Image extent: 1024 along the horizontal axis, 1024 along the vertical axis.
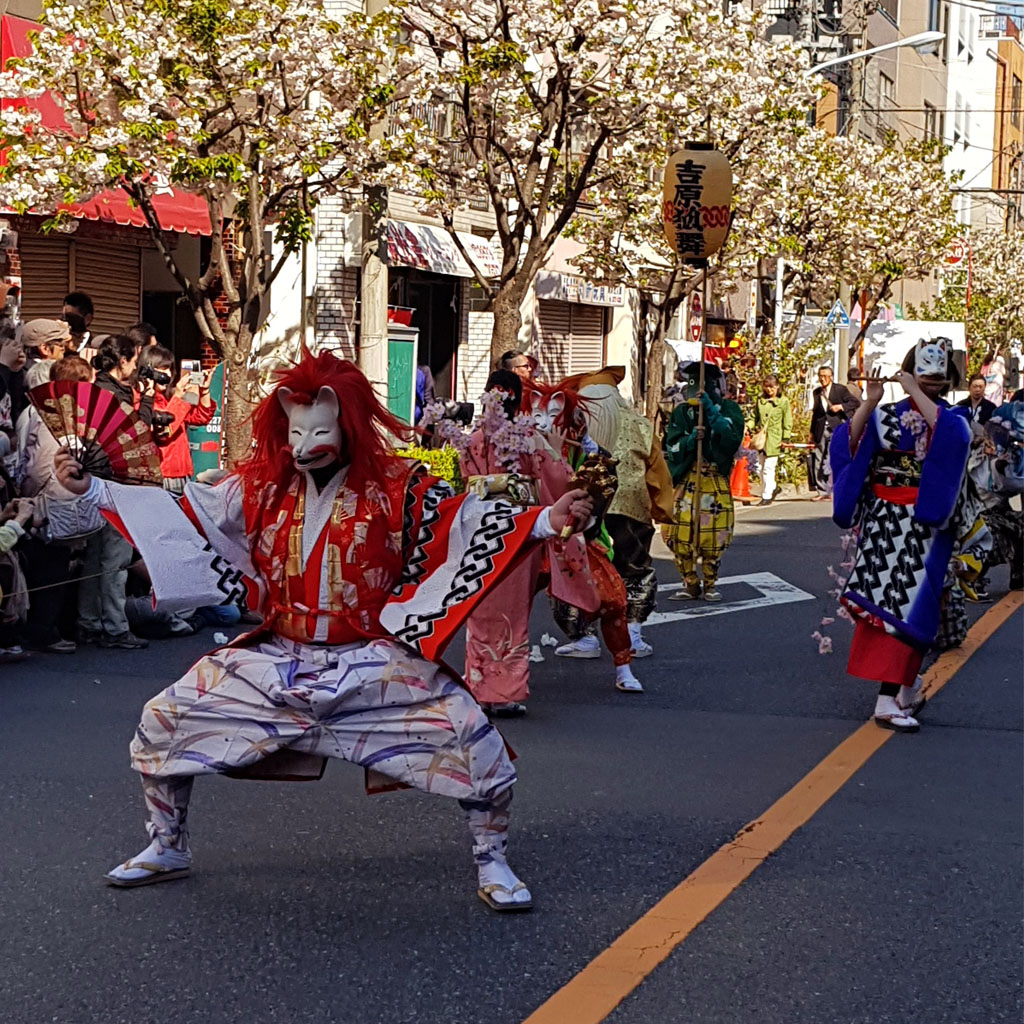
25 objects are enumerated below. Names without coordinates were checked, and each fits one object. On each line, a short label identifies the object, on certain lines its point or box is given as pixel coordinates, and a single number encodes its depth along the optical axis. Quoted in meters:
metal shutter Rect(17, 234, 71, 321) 16.53
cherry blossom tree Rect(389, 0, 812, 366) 16.53
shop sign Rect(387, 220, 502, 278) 21.77
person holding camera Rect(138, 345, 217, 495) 10.65
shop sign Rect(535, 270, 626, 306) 27.70
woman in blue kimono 7.62
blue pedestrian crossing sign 28.05
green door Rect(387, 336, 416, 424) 21.98
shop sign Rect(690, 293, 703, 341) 33.97
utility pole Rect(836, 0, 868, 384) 38.31
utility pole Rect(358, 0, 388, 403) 21.30
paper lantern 16.92
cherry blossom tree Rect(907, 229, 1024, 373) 45.41
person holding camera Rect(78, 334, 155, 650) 9.90
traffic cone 22.72
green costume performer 12.10
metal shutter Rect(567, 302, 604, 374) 31.09
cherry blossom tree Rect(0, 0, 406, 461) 13.39
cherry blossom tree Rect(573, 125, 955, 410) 23.11
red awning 15.16
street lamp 29.15
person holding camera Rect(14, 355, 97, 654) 9.38
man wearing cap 10.55
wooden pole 12.07
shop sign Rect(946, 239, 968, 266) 38.28
